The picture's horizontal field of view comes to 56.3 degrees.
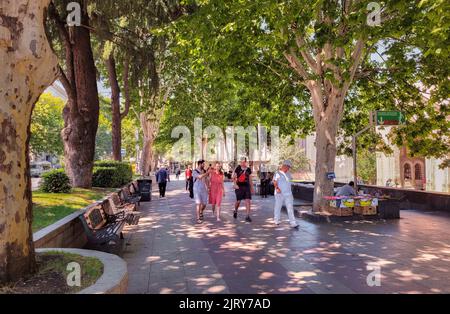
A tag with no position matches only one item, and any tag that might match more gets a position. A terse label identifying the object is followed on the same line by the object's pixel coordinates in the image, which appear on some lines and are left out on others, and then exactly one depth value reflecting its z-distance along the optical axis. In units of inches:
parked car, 2581.9
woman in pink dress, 505.8
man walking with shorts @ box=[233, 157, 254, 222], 488.4
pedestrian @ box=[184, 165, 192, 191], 890.9
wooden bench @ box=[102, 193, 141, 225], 394.3
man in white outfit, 433.0
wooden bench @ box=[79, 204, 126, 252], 302.7
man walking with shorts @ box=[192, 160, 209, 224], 483.5
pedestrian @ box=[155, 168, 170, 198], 844.0
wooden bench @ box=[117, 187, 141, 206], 587.1
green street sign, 530.3
